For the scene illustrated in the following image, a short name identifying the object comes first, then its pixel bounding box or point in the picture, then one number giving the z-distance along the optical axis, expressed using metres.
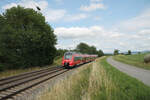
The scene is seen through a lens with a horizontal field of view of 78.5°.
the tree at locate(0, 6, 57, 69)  14.12
